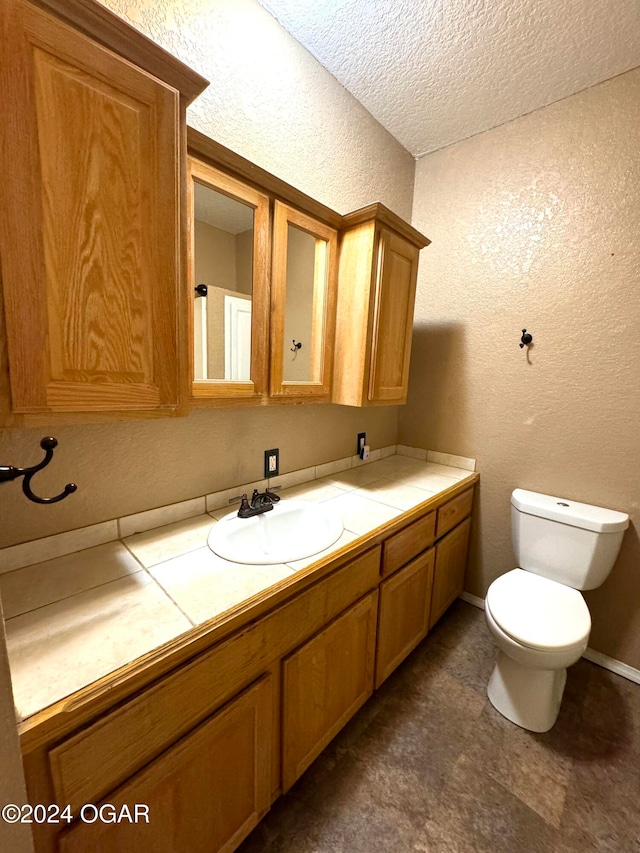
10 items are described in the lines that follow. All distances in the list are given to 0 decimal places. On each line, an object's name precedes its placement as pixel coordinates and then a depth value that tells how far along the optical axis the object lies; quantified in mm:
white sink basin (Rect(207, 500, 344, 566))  1092
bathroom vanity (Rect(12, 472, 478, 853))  583
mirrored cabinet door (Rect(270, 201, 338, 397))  1231
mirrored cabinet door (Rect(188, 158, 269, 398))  1045
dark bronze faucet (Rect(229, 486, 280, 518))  1256
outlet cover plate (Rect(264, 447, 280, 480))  1496
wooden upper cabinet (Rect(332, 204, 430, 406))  1389
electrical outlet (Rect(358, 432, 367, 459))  1966
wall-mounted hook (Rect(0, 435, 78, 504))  519
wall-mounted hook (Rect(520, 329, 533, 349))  1682
